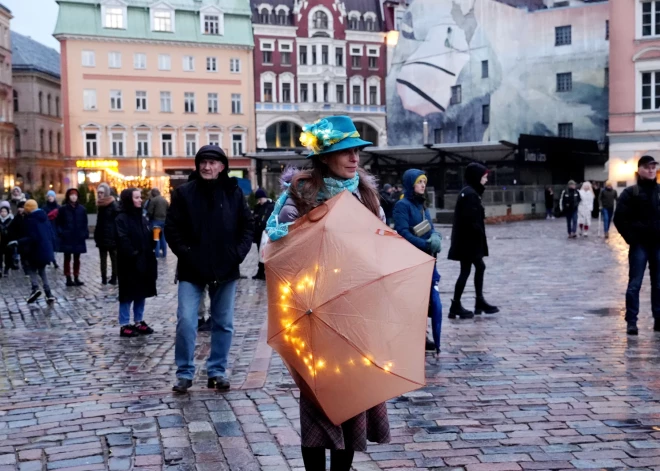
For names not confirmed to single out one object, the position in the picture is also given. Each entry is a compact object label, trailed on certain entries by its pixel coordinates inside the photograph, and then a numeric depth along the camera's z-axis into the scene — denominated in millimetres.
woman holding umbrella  3902
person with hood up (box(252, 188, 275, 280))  16531
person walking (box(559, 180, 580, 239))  26016
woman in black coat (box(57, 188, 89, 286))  16109
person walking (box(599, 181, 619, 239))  26156
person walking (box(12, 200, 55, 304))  13398
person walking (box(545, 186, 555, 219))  40000
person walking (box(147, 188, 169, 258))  20109
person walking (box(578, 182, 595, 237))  25797
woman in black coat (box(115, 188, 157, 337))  9953
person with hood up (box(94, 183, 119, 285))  14508
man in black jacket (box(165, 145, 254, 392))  6703
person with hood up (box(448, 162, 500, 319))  10219
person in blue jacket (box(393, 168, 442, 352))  8031
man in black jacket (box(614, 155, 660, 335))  8898
